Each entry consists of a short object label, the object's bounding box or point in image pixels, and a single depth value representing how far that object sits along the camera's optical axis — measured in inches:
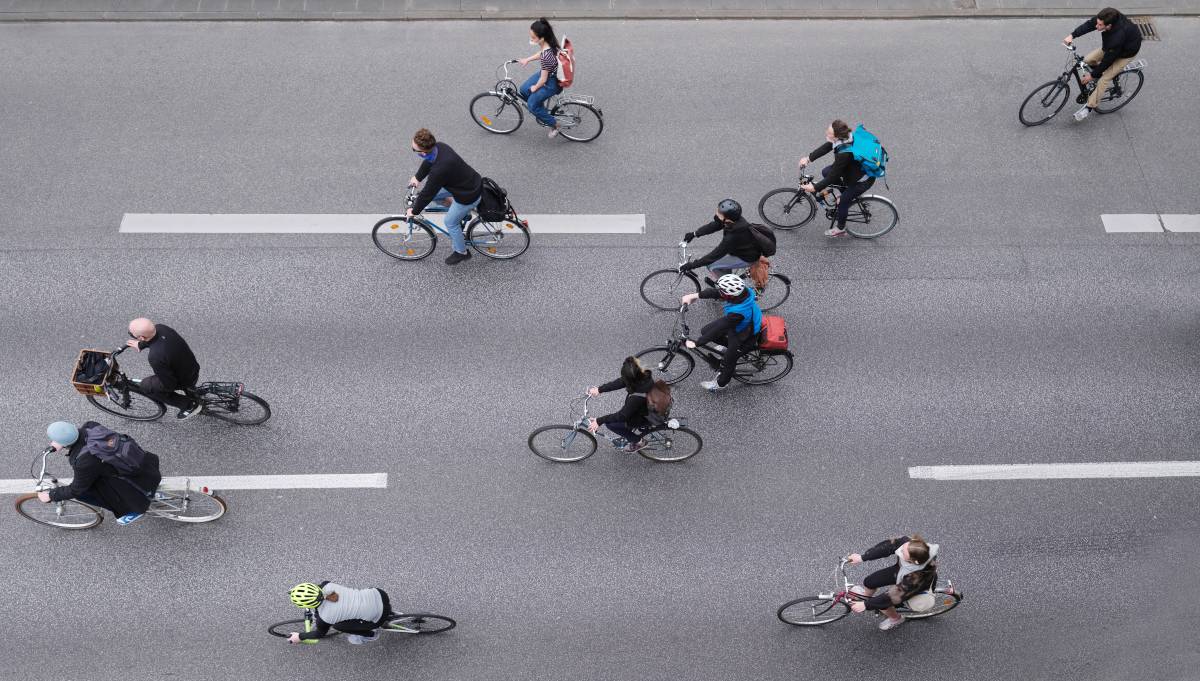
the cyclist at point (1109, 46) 475.5
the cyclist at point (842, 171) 409.7
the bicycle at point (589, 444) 375.6
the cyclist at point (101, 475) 319.6
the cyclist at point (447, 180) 392.2
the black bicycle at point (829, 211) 450.0
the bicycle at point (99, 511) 354.9
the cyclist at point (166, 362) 341.4
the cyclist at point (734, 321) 357.4
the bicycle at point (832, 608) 334.3
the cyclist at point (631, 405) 336.8
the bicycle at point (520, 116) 491.8
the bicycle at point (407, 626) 331.6
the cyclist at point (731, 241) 384.5
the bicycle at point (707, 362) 396.5
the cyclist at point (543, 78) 453.7
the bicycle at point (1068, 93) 499.2
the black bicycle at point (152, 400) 362.9
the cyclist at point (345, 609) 297.0
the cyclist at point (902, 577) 305.1
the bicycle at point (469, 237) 433.4
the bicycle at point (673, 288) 429.4
